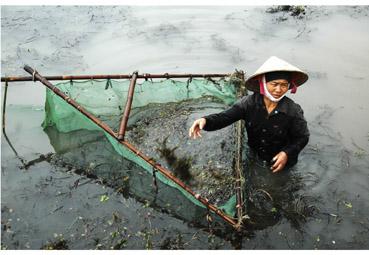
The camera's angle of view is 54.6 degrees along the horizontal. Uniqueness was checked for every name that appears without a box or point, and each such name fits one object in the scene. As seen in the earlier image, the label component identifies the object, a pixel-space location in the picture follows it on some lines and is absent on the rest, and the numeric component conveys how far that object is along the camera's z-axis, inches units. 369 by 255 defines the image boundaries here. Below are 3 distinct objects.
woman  148.7
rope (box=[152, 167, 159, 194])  147.8
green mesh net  174.5
